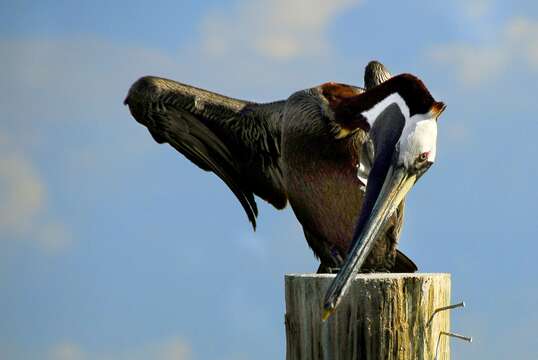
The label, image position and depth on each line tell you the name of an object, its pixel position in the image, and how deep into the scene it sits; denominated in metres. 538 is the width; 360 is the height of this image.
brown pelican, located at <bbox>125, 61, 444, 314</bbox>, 9.55
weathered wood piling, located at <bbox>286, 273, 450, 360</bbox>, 8.39
